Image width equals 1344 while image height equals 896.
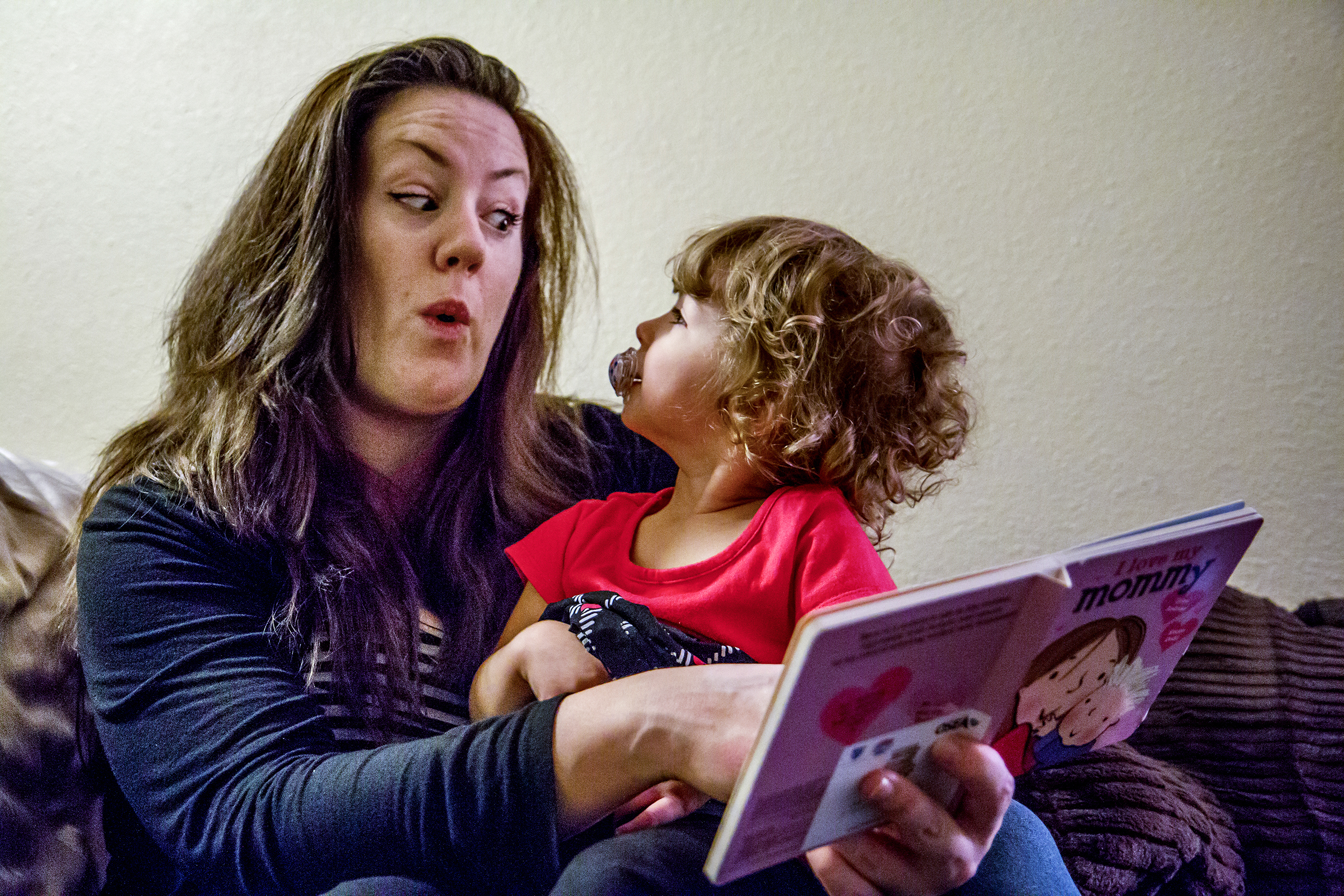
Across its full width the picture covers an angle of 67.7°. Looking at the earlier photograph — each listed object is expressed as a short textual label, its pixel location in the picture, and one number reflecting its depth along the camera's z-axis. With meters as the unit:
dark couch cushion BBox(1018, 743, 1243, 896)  0.96
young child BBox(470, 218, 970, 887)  0.87
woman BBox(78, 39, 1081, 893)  0.74
